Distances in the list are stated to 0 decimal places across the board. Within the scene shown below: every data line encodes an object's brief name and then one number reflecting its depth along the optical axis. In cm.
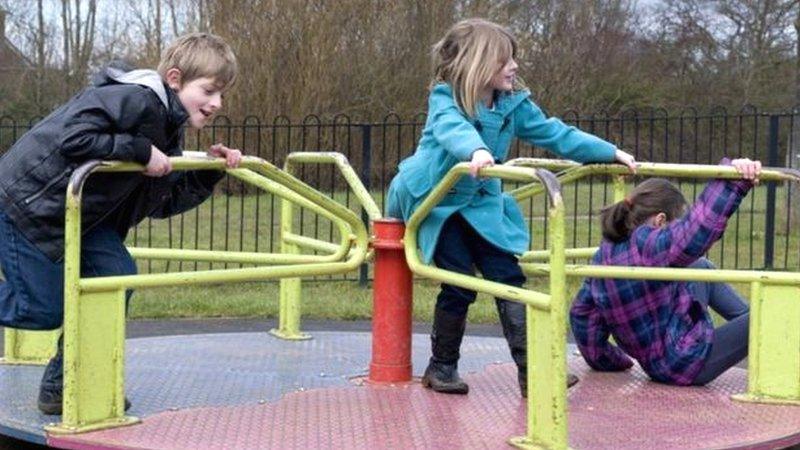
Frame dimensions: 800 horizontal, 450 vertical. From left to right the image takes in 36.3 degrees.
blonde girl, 417
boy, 370
